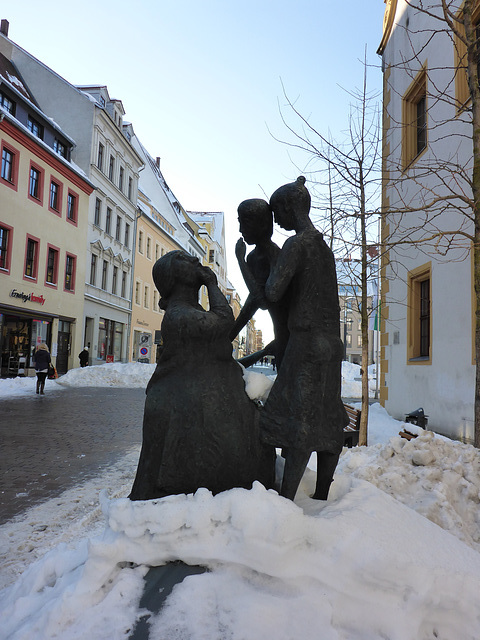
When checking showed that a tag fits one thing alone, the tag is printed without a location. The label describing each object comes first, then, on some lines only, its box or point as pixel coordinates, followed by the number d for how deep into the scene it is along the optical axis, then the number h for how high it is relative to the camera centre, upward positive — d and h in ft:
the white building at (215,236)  191.62 +51.09
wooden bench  21.41 -3.11
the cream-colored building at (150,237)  108.37 +30.72
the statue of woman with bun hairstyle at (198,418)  7.73 -1.02
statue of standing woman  7.46 +0.03
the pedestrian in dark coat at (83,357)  73.92 -0.76
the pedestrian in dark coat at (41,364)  46.45 -1.35
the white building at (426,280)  25.50 +5.39
